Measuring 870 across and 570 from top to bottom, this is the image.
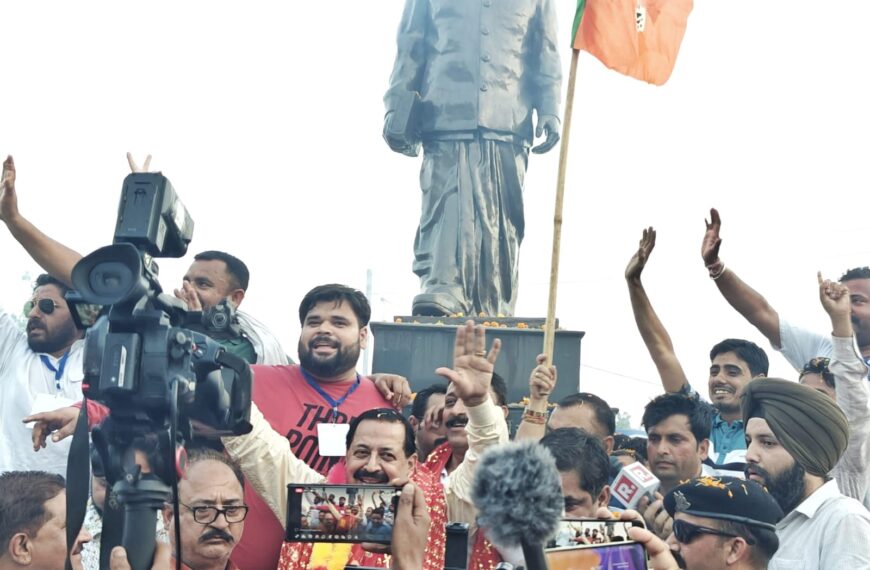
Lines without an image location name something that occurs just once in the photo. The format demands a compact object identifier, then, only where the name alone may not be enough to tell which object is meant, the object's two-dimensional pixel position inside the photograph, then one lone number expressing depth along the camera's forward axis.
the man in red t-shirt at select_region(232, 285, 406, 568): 4.24
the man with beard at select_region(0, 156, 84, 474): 4.63
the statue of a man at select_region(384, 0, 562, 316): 8.97
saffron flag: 5.46
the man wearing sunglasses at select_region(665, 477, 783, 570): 3.13
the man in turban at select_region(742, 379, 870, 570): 3.45
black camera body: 2.30
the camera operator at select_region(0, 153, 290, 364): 3.82
